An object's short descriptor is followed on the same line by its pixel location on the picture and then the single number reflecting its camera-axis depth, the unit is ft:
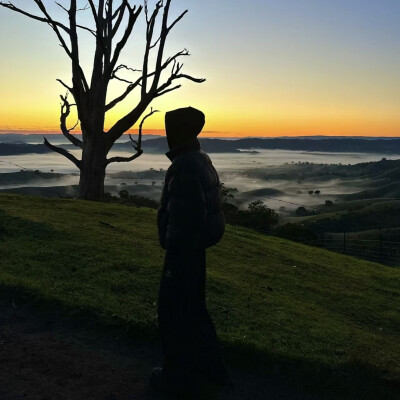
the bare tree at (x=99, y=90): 70.90
